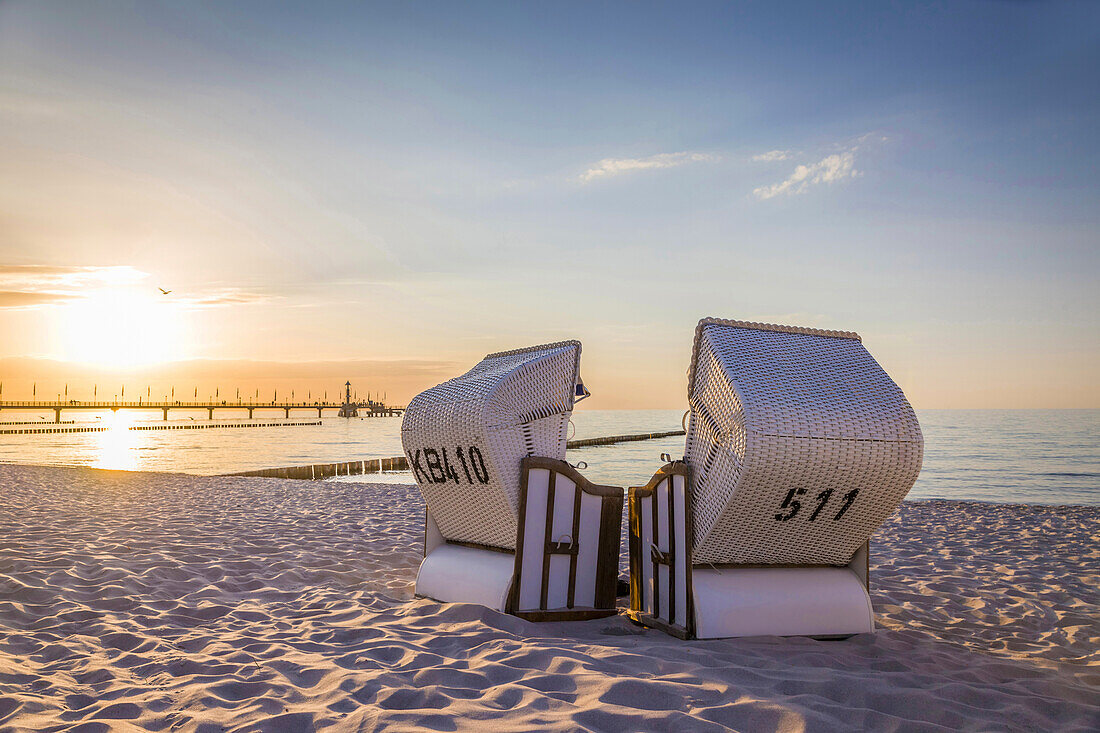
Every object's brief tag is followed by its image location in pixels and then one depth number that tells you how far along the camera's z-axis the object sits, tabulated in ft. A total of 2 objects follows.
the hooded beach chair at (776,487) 11.84
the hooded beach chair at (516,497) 14.46
